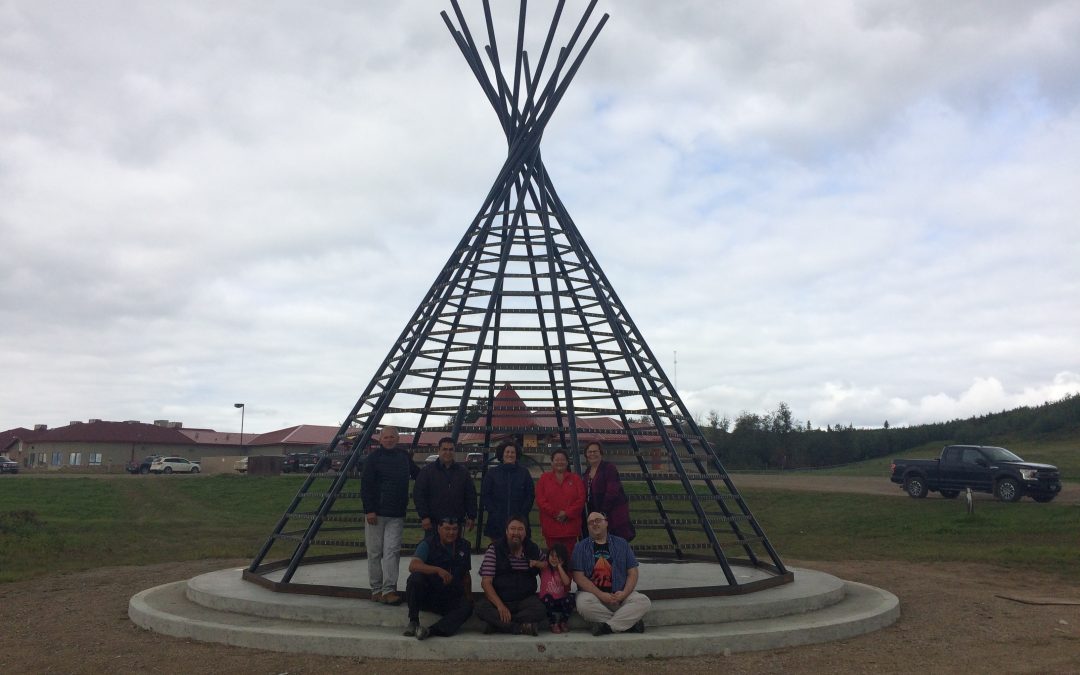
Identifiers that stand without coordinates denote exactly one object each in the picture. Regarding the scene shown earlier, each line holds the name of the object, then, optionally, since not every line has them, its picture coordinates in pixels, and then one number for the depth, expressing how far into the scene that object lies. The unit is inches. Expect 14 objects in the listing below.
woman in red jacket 290.5
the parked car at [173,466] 1852.9
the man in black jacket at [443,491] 290.0
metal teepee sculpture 337.7
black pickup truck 786.2
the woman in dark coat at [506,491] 301.4
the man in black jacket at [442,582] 268.2
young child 273.9
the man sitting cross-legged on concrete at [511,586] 270.2
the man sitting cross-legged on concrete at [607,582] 270.4
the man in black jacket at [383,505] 298.4
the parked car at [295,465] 1685.5
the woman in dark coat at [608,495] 297.0
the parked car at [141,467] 1875.0
